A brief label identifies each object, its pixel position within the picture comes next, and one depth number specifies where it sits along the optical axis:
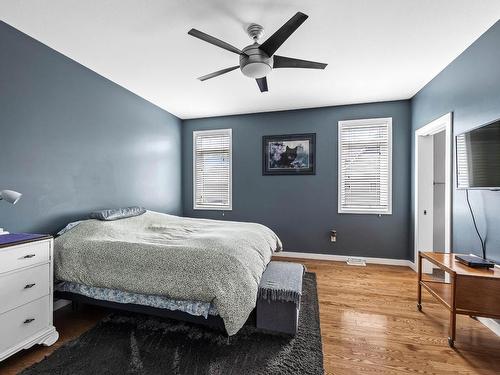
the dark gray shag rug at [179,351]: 1.64
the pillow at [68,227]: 2.32
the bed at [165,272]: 1.72
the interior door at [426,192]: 3.50
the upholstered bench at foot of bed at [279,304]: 1.94
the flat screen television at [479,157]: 1.87
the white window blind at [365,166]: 3.93
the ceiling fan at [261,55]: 1.79
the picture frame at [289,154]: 4.21
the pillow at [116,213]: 2.61
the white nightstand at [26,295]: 1.62
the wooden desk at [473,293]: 1.79
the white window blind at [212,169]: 4.68
